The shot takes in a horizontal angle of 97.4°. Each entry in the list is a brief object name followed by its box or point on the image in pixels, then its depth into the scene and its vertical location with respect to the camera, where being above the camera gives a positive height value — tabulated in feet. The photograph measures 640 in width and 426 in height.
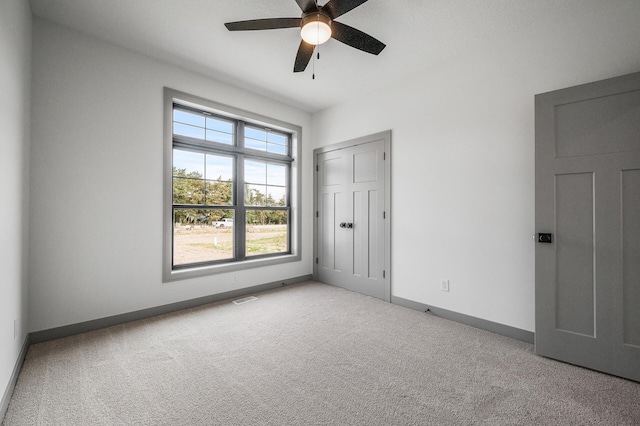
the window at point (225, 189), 11.51 +1.28
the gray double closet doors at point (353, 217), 12.65 -0.01
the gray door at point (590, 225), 6.63 -0.19
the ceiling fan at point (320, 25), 6.60 +4.79
